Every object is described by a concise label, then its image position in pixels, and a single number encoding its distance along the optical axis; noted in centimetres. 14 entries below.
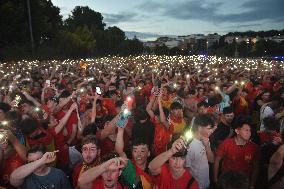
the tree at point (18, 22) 2072
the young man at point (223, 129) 341
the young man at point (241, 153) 263
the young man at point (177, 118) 344
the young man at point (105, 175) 186
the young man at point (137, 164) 212
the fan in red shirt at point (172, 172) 206
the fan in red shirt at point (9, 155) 235
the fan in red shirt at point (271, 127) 291
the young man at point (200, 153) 249
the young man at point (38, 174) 198
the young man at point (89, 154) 226
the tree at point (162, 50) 5059
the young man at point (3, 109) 322
